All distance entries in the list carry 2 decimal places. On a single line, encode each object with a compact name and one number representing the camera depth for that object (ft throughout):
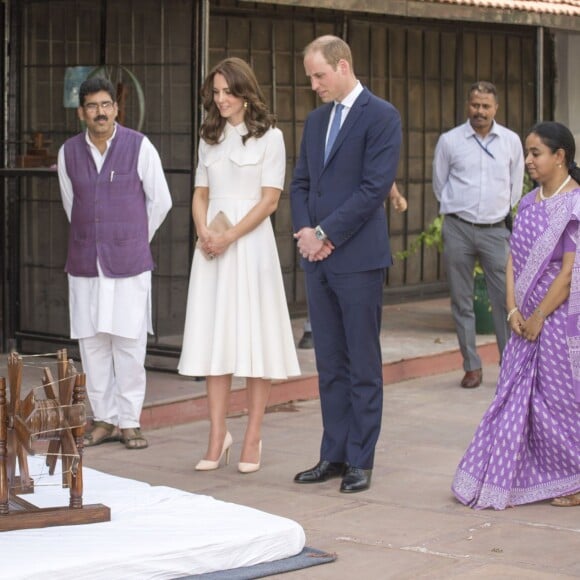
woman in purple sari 21.13
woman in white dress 23.35
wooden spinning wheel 17.62
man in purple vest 25.30
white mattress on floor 16.70
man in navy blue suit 21.91
